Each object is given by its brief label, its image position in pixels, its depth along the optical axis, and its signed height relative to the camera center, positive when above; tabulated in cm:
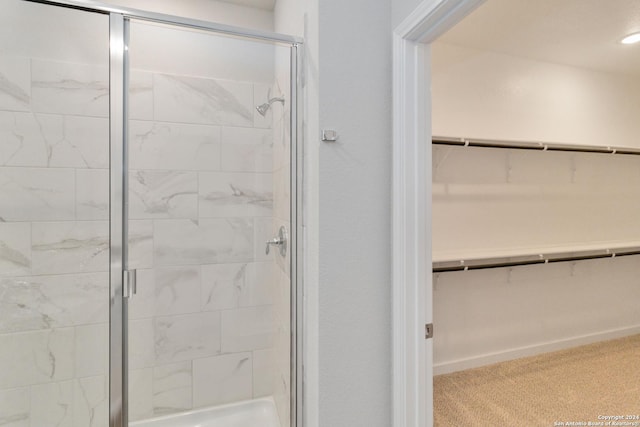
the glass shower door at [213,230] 138 -4
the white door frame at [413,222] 117 -1
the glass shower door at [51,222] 140 +0
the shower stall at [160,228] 137 -3
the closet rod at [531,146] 219 +52
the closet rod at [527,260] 216 -28
